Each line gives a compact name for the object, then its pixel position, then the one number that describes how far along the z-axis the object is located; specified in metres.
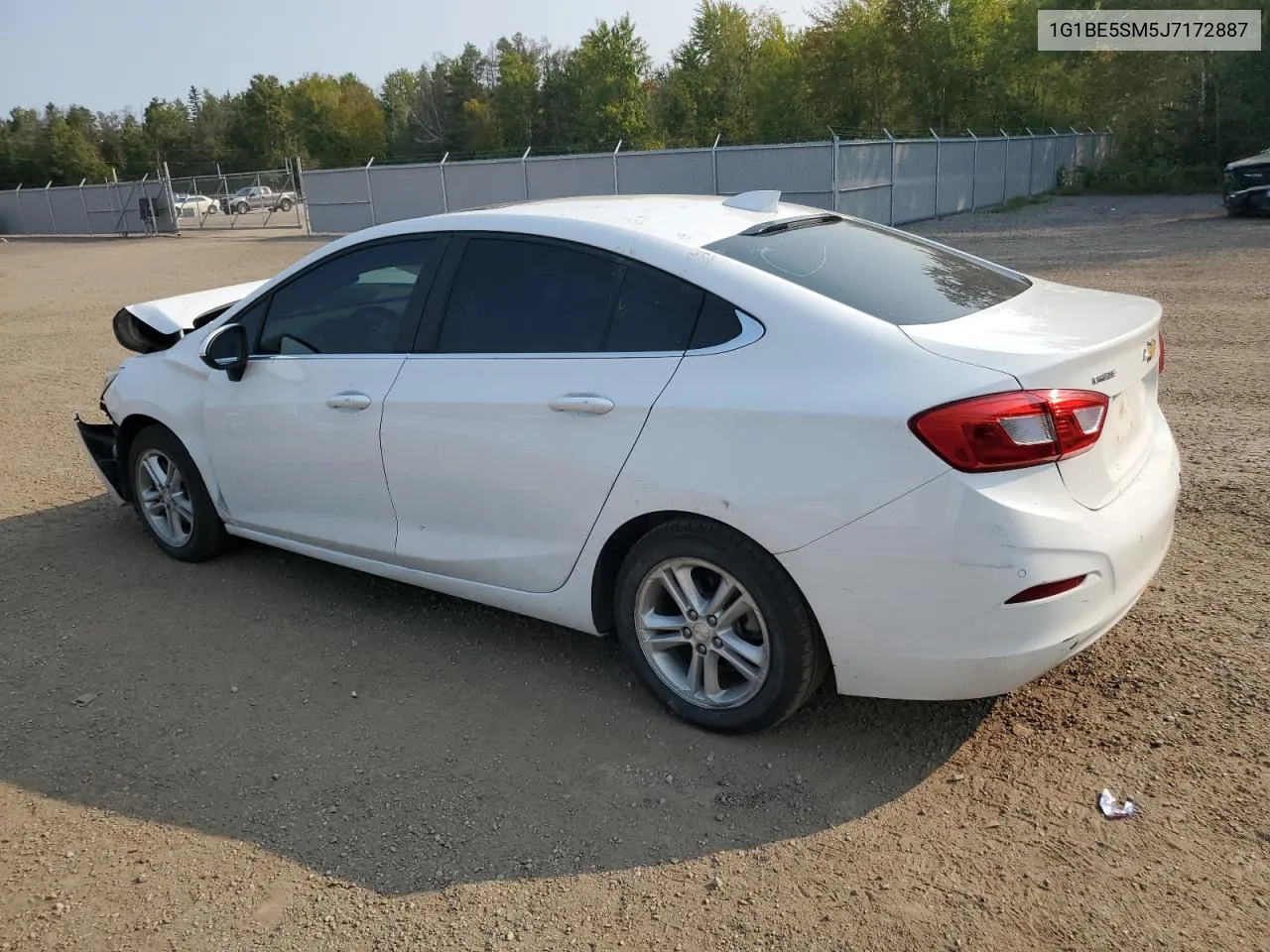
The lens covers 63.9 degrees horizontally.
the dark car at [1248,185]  19.91
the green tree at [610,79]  54.38
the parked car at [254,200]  41.59
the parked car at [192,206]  39.97
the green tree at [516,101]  66.69
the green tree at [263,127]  76.81
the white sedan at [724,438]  2.77
